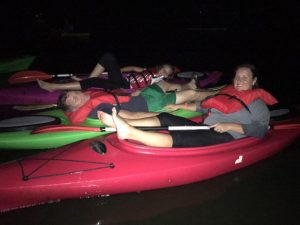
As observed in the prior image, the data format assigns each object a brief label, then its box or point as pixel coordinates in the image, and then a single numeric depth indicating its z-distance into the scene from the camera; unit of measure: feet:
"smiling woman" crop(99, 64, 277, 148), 10.91
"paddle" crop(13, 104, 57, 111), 16.52
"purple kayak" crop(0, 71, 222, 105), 18.03
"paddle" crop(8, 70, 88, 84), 20.67
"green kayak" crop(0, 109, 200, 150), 12.81
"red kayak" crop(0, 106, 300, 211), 9.90
